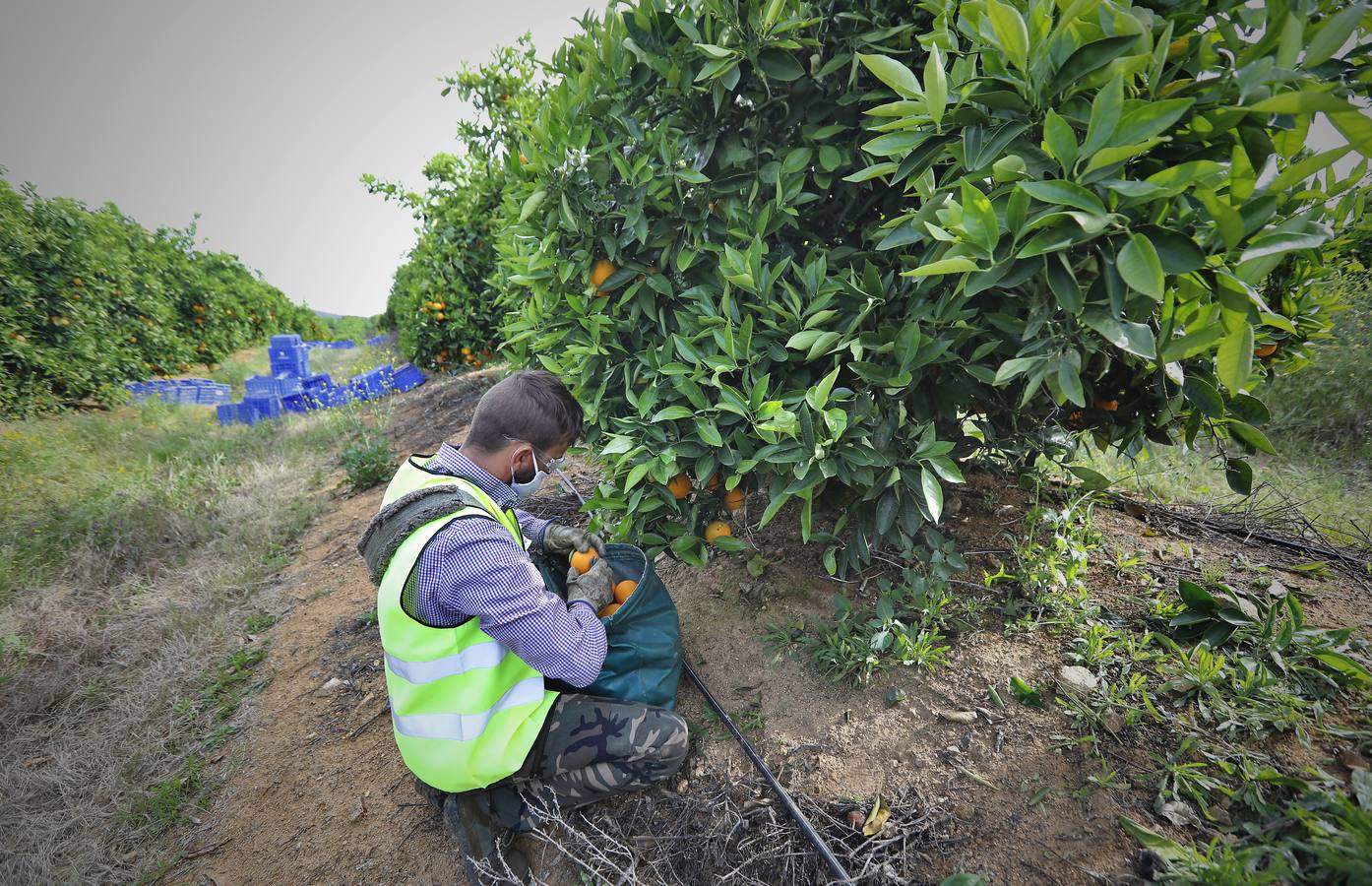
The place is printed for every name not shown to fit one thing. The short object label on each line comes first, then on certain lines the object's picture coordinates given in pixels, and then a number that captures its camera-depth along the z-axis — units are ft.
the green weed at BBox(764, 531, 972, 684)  6.18
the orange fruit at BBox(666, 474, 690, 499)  6.85
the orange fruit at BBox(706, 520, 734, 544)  7.00
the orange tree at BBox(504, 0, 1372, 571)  3.48
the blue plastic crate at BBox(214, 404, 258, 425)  26.03
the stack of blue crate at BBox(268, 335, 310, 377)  33.47
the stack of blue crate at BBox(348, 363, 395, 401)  24.56
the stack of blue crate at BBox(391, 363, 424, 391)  28.09
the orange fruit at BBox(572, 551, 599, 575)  7.06
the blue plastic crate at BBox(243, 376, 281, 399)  27.84
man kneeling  5.24
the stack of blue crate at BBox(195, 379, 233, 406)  30.65
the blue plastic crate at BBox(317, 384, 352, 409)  24.58
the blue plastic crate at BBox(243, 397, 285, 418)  26.03
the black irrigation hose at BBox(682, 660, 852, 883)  4.65
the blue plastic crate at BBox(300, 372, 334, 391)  30.44
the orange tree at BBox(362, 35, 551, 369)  21.66
